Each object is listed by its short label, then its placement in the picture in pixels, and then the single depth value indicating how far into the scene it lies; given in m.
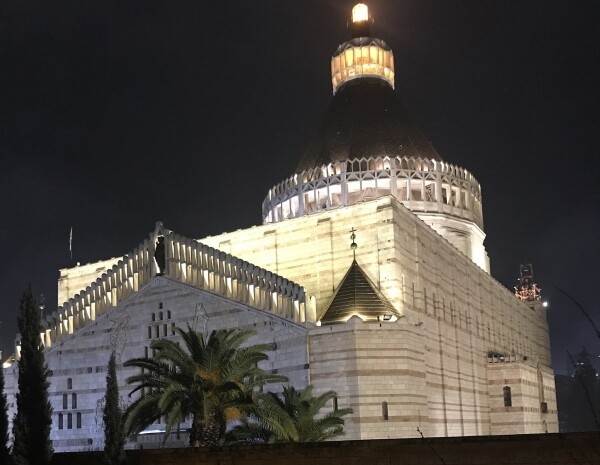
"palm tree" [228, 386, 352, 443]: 23.24
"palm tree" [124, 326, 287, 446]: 22.58
